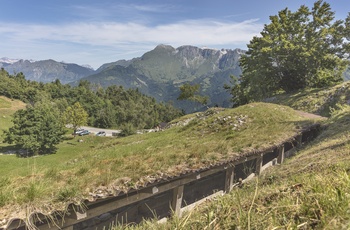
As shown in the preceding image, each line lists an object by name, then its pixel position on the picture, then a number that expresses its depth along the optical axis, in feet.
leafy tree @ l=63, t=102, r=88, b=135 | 317.42
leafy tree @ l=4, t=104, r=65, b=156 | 227.40
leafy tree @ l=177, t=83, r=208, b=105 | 245.65
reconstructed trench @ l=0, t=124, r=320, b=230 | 22.82
